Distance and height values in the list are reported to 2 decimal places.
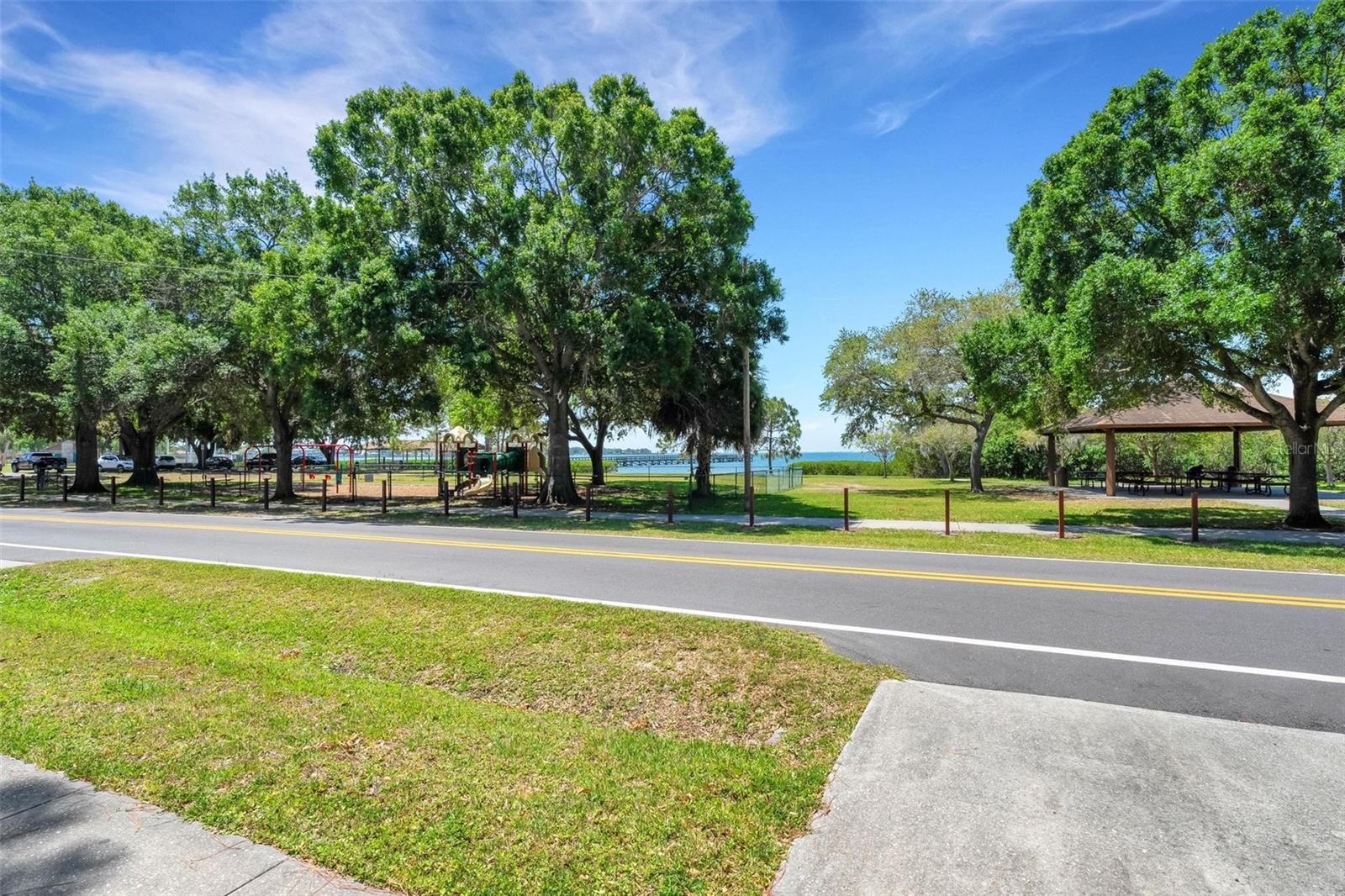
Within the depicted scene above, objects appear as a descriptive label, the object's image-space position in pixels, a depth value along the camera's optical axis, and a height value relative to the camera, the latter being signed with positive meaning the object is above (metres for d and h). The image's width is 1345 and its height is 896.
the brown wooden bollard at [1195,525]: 14.40 -1.81
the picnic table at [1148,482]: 28.97 -1.85
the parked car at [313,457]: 75.06 -0.58
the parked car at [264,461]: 52.80 -0.68
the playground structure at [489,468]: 28.00 -0.77
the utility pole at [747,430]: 19.90 +0.50
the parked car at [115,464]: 56.83 -0.72
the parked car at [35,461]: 48.31 -0.42
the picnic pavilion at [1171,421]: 27.06 +0.79
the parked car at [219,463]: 60.84 -0.82
